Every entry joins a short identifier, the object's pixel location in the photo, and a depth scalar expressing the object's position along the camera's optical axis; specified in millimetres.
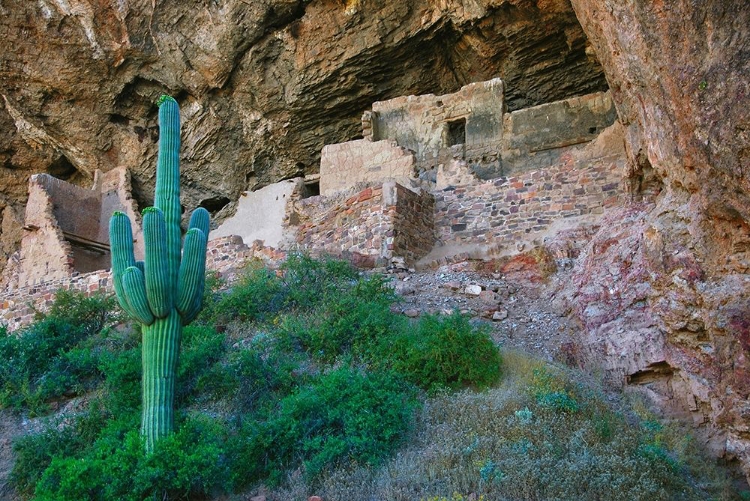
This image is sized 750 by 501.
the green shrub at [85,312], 10953
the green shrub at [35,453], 7641
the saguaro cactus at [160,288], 7059
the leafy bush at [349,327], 8948
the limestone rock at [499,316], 9969
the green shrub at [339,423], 6785
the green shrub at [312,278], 10406
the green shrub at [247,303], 10281
